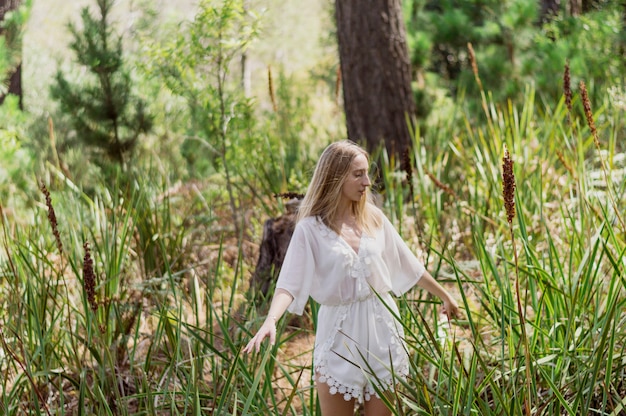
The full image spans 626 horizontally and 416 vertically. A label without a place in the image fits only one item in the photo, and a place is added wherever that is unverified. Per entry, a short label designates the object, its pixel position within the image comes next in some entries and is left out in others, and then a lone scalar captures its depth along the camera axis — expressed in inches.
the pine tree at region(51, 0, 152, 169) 329.4
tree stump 211.9
